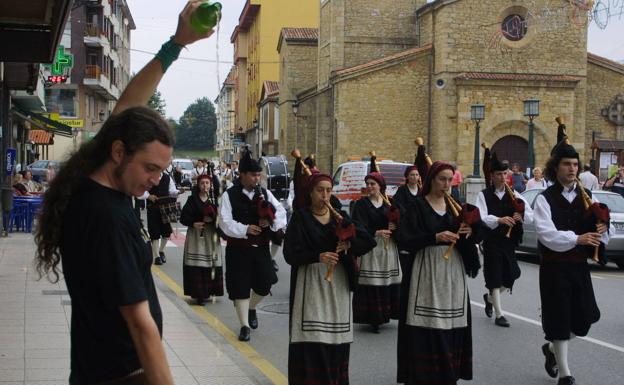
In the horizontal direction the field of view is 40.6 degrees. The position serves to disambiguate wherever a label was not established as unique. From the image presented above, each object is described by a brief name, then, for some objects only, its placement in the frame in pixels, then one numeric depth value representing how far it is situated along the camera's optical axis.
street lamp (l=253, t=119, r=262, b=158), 61.65
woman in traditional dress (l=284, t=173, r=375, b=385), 6.30
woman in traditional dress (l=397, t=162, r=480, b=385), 6.59
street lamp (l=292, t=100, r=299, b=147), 49.03
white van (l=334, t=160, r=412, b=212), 21.61
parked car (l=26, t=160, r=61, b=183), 35.56
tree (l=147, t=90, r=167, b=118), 109.16
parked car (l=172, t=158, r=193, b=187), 48.94
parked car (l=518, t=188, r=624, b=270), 15.42
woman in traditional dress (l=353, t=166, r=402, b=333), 9.69
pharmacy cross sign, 33.48
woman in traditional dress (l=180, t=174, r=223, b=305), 11.46
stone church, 37.66
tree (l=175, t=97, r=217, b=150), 83.25
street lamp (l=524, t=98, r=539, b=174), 27.29
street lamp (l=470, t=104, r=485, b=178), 31.02
